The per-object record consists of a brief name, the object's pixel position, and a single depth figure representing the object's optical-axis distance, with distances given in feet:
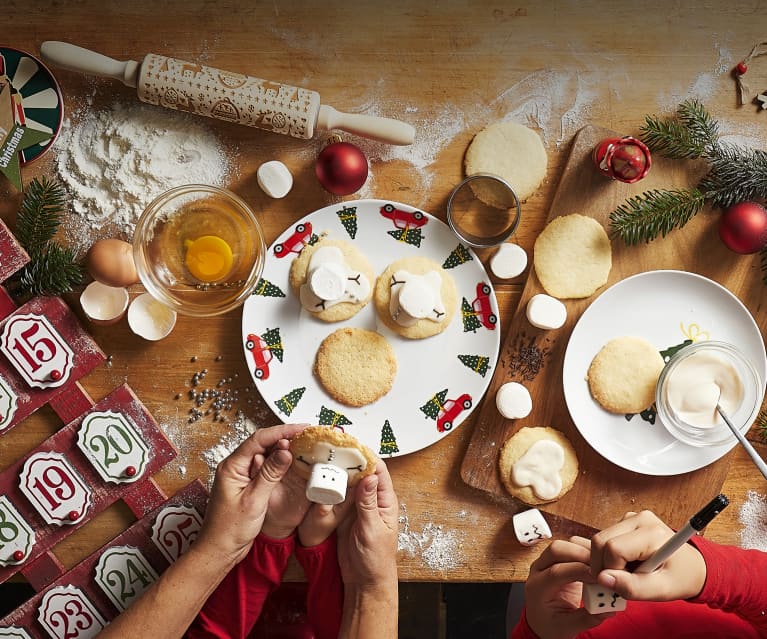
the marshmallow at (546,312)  4.32
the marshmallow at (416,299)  4.23
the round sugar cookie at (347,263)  4.36
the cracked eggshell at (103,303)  4.37
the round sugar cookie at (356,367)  4.40
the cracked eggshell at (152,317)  4.43
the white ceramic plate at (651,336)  4.38
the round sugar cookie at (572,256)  4.37
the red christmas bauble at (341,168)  4.17
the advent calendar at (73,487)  4.39
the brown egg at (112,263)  4.18
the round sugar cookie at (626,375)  4.38
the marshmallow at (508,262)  4.40
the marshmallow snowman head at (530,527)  4.43
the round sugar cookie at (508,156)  4.41
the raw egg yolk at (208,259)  4.30
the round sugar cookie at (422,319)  4.38
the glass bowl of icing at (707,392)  4.20
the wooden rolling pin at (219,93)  4.19
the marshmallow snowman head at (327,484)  3.79
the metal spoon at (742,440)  3.89
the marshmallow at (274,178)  4.35
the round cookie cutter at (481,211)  4.37
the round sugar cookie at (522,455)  4.42
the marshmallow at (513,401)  4.37
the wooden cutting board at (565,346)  4.42
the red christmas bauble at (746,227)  4.19
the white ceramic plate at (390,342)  4.39
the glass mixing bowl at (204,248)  4.25
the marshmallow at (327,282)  4.22
